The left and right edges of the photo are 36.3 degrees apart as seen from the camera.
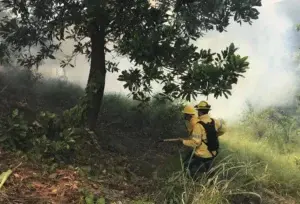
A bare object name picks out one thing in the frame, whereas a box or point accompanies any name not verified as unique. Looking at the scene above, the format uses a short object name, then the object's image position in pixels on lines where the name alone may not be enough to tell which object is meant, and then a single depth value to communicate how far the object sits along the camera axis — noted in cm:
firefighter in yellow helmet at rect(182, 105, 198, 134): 656
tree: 593
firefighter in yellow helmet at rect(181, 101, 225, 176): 641
